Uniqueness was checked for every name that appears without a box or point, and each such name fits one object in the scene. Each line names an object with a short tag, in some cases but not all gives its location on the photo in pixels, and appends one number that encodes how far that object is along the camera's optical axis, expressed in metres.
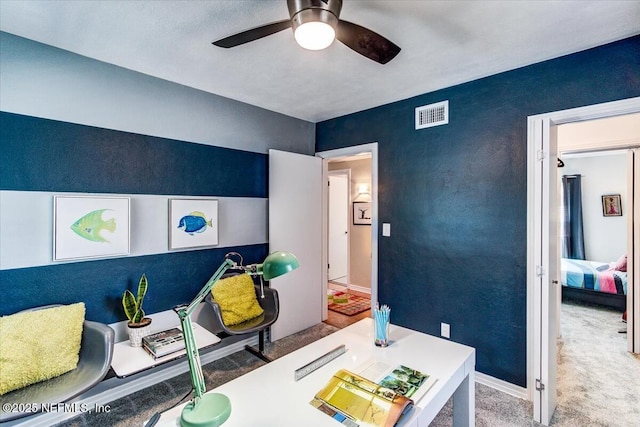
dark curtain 5.71
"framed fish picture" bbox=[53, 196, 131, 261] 2.11
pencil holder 1.78
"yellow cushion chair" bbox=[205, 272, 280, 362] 2.69
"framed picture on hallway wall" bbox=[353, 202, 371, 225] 5.24
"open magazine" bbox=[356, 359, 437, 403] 1.35
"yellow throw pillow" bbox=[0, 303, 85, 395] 1.72
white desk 1.18
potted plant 2.29
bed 4.24
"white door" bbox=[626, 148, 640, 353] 2.99
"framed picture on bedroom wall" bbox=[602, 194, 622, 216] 5.42
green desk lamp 1.10
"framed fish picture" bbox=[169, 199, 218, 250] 2.69
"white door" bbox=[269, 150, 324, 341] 3.36
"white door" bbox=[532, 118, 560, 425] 2.07
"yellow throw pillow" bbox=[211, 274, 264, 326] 2.78
